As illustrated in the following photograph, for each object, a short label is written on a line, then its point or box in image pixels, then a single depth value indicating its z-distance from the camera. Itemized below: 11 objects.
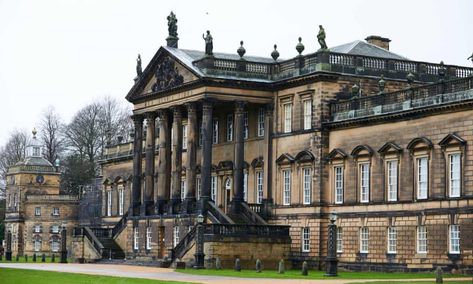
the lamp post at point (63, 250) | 85.79
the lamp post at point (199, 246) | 66.56
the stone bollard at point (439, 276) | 48.91
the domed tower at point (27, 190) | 137.25
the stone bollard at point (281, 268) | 60.60
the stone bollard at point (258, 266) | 62.12
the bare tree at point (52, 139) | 149.75
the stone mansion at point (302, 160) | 60.81
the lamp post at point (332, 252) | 58.00
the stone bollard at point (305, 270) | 59.62
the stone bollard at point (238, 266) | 63.36
